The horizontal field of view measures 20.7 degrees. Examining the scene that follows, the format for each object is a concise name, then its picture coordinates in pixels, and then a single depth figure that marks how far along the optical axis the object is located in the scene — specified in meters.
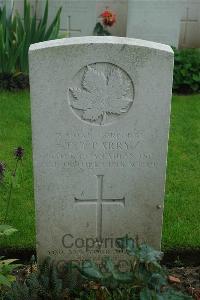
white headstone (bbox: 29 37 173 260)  2.72
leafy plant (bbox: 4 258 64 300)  2.90
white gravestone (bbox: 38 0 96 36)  7.14
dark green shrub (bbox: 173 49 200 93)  6.39
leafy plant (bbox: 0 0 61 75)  5.88
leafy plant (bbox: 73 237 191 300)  2.60
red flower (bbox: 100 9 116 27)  6.99
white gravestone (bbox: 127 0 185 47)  7.06
